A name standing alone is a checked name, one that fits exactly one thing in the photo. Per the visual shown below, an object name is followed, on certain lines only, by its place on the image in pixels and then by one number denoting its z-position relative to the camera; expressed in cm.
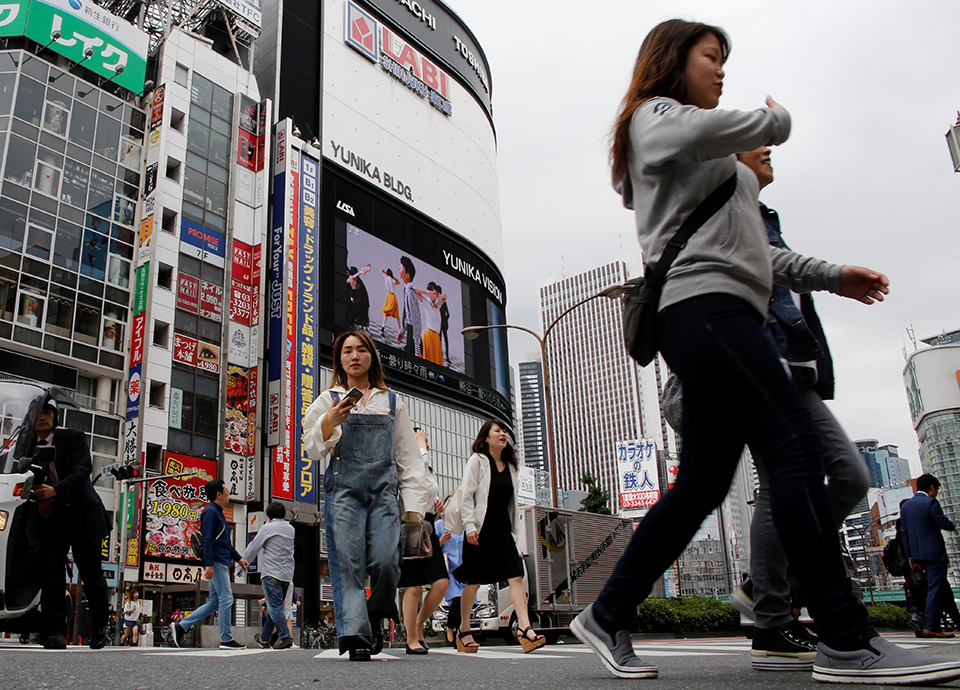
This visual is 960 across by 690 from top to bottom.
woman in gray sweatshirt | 226
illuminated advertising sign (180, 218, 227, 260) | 3247
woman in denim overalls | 418
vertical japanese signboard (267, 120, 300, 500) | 3098
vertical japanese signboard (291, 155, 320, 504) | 3158
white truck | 1246
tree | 4028
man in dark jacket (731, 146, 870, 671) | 308
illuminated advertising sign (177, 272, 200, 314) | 3162
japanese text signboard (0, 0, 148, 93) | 3019
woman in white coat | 626
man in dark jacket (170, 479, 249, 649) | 855
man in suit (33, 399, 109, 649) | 626
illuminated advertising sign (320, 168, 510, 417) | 3543
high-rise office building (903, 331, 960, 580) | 8669
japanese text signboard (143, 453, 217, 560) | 2789
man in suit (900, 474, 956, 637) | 783
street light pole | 1728
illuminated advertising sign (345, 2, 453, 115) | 4209
